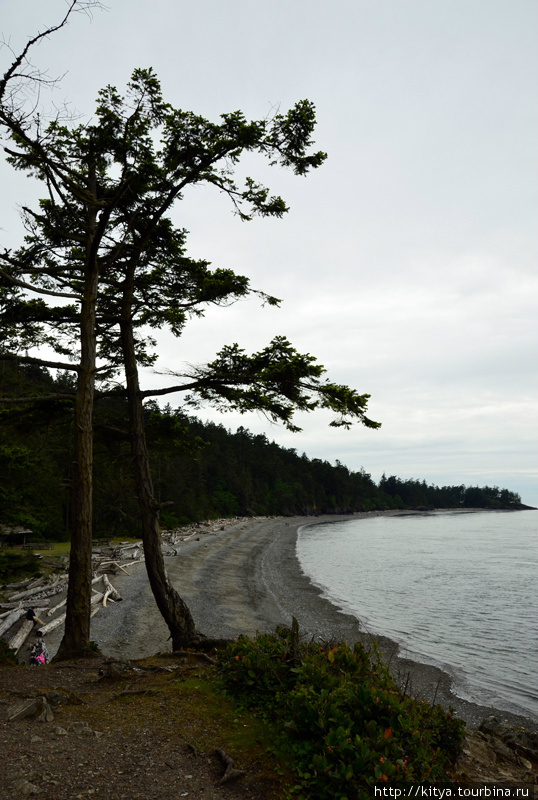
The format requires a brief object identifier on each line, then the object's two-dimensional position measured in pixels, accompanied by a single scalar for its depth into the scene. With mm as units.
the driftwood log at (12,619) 13605
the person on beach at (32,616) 13828
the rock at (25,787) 4098
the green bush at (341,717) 4059
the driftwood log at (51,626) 13492
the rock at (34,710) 5654
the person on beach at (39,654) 10780
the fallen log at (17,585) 18688
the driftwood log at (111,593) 18538
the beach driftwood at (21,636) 12391
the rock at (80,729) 5287
